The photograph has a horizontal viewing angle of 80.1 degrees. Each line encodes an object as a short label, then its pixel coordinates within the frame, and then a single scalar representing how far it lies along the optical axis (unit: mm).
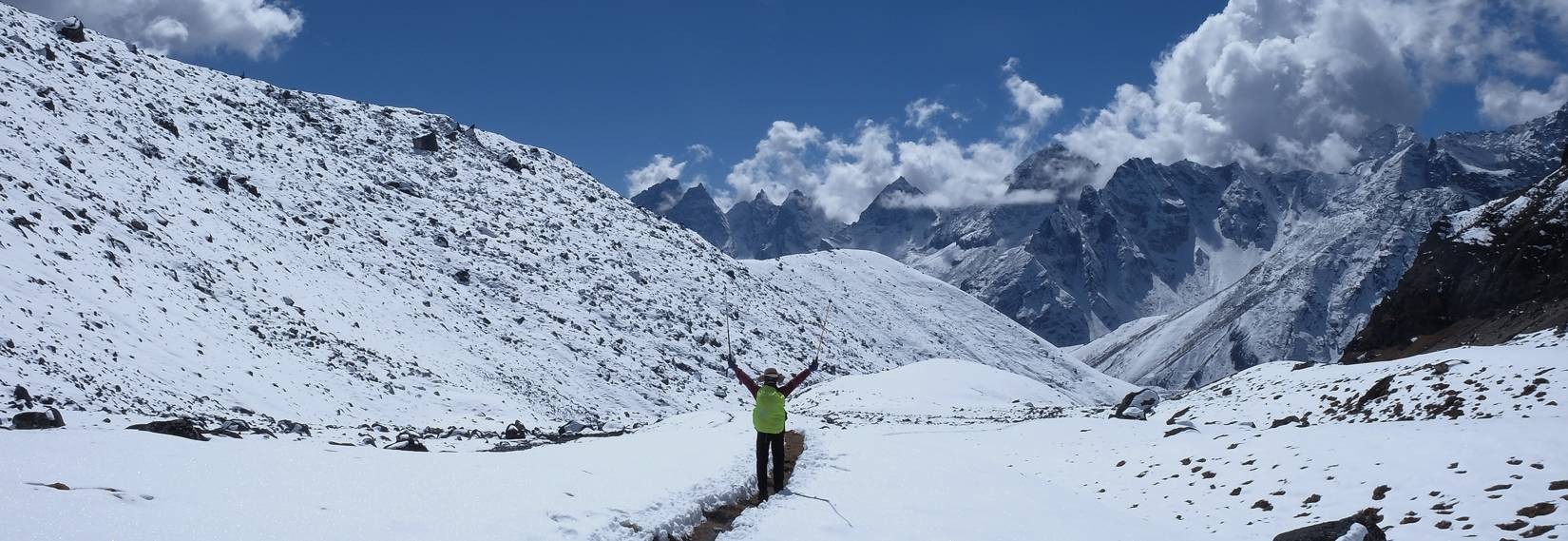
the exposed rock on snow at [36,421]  15062
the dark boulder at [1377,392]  23562
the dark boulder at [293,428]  25000
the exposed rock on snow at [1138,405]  33094
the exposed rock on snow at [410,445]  20409
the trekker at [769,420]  16047
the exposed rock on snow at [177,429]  14680
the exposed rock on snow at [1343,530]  10953
